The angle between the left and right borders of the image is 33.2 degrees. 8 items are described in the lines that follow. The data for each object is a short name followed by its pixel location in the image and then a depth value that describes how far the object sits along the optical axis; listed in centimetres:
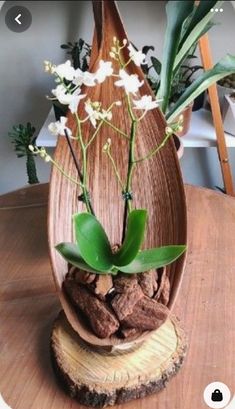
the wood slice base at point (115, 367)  40
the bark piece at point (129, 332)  40
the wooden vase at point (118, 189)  44
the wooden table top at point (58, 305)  42
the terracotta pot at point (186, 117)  64
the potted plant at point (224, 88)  67
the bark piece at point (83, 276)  42
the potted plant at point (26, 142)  79
